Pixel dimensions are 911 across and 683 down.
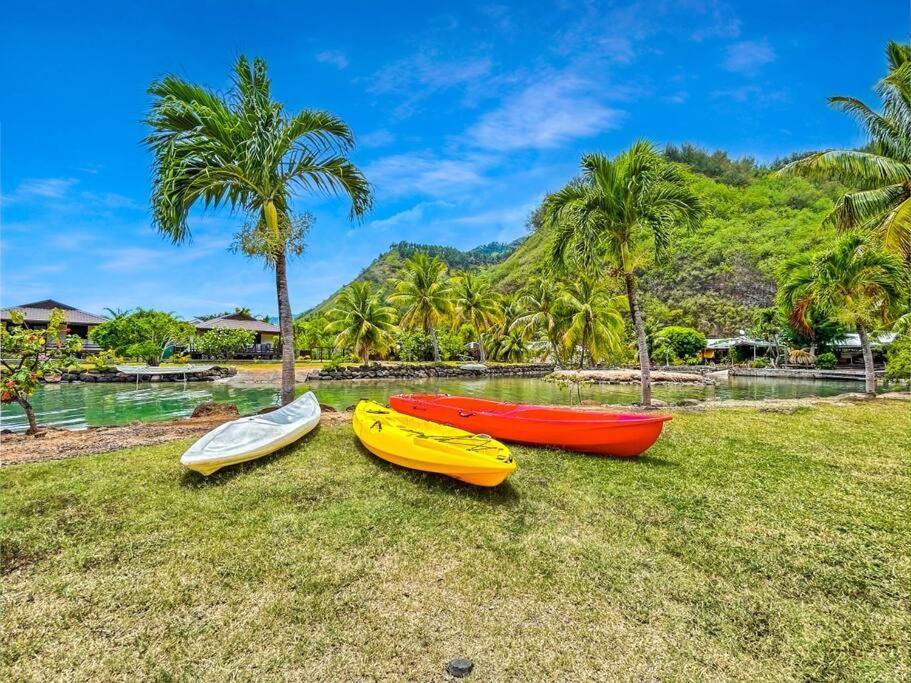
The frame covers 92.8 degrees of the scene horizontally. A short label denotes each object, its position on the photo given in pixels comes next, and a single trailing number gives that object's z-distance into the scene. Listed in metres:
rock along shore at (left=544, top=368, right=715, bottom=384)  27.53
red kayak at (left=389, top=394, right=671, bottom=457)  6.07
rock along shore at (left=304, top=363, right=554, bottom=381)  30.55
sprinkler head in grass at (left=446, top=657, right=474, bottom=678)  2.40
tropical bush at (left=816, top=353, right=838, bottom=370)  32.78
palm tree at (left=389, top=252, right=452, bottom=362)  34.00
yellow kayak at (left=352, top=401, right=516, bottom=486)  4.62
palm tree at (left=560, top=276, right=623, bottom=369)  28.41
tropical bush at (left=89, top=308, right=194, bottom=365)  30.53
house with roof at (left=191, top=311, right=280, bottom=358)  42.44
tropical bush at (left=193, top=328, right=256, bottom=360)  36.41
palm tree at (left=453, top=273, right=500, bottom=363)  37.09
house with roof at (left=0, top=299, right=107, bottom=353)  37.41
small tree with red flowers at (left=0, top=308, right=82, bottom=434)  7.53
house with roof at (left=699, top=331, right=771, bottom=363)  39.12
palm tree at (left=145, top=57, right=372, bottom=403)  7.61
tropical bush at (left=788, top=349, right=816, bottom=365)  34.94
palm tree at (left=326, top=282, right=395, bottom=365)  32.50
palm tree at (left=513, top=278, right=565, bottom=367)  31.97
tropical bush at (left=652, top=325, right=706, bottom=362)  39.41
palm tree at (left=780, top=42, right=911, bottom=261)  10.62
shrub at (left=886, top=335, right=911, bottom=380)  14.97
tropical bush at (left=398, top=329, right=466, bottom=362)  41.69
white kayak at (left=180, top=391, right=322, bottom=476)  5.07
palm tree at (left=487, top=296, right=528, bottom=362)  40.66
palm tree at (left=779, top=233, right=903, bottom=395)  14.00
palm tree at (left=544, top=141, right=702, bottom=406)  10.60
